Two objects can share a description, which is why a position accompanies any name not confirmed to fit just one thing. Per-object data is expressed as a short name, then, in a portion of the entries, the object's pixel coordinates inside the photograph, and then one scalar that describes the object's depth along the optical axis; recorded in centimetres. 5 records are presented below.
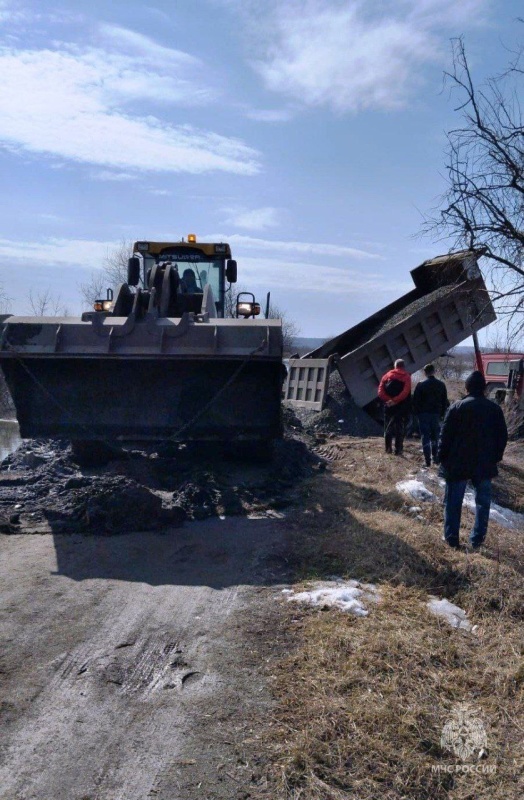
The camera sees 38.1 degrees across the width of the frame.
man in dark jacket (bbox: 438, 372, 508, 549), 697
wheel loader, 802
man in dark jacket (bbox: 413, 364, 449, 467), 1150
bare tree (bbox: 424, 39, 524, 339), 799
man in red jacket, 1184
